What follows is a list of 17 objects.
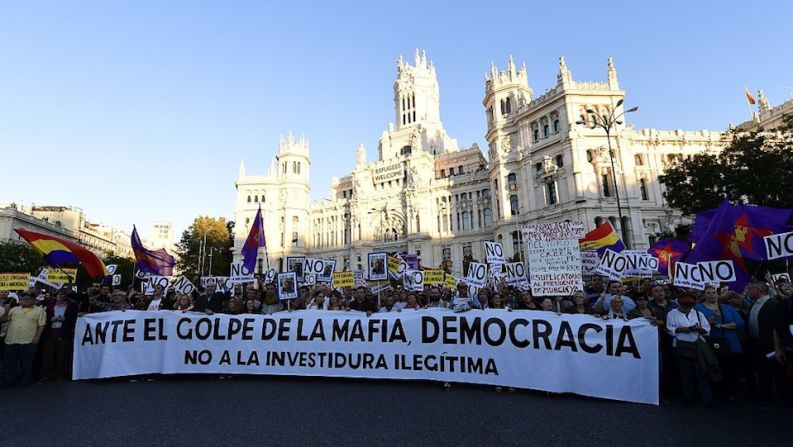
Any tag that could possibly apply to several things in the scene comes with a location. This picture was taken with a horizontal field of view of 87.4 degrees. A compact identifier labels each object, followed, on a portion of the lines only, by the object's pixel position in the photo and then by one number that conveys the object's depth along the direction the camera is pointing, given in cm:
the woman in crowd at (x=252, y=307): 1035
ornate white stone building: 4116
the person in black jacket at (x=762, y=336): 699
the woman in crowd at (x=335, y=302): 994
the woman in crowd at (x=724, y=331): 742
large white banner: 738
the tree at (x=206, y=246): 6925
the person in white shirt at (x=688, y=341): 701
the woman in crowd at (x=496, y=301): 921
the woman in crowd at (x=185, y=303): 1002
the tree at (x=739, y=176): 2134
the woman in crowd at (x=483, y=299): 962
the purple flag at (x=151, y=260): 1653
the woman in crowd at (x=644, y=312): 788
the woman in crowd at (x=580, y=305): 867
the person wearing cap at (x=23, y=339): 909
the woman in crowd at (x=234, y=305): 981
